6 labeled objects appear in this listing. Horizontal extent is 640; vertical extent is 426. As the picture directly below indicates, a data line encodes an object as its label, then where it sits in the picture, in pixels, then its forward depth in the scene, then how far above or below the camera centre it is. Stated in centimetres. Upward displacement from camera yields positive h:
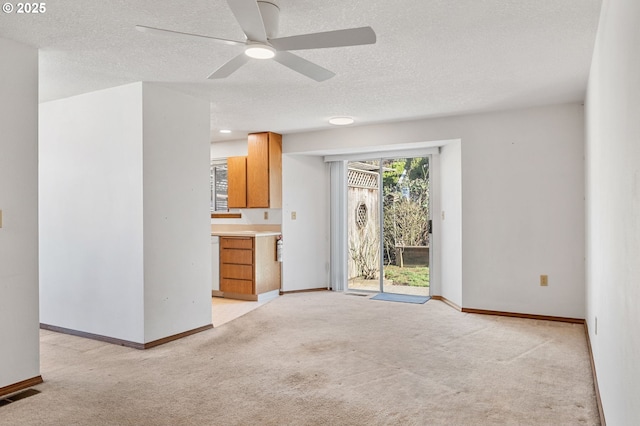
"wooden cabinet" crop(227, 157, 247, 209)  630 +48
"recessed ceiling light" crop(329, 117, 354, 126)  523 +113
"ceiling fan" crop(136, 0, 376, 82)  208 +92
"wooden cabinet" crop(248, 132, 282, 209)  610 +62
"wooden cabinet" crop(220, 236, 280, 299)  580 -66
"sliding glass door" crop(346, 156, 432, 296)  600 -15
